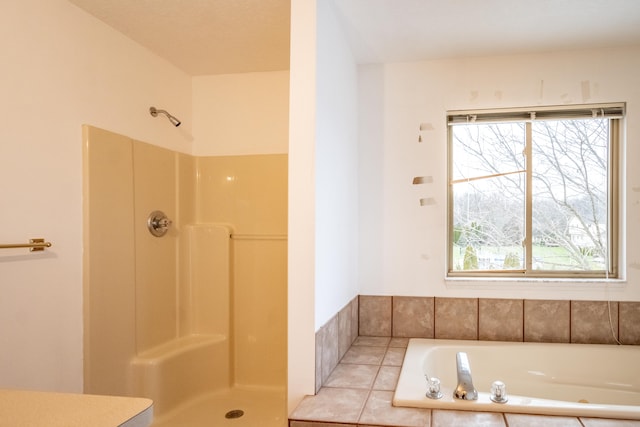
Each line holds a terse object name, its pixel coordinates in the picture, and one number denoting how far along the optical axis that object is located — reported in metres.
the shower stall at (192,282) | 2.24
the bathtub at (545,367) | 2.31
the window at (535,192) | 2.55
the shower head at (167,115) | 2.53
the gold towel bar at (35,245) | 1.68
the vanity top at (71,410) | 0.78
